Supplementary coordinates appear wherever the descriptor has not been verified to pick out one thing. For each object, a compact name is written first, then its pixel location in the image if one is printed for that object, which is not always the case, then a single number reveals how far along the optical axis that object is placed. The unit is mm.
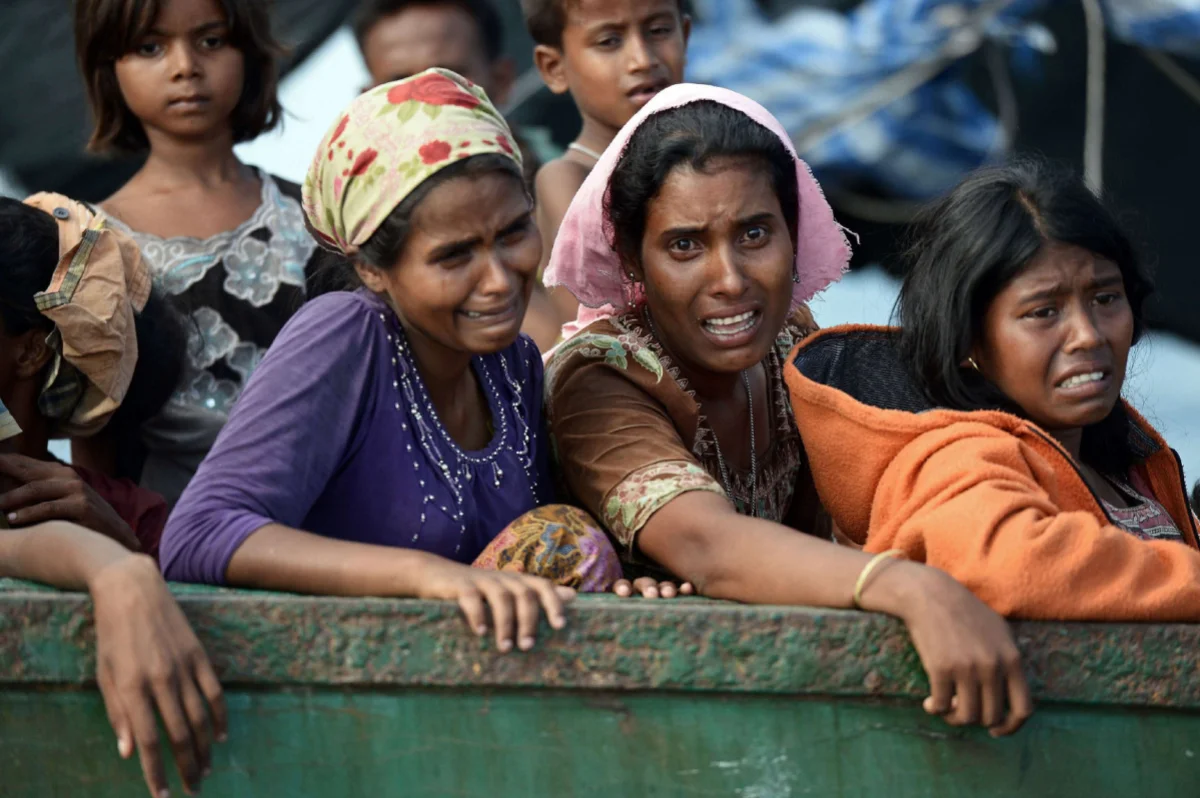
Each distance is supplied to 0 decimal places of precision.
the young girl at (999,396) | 4613
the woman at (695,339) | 5066
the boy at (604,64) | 7992
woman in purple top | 4742
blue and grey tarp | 8852
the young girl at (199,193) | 7273
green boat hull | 4176
